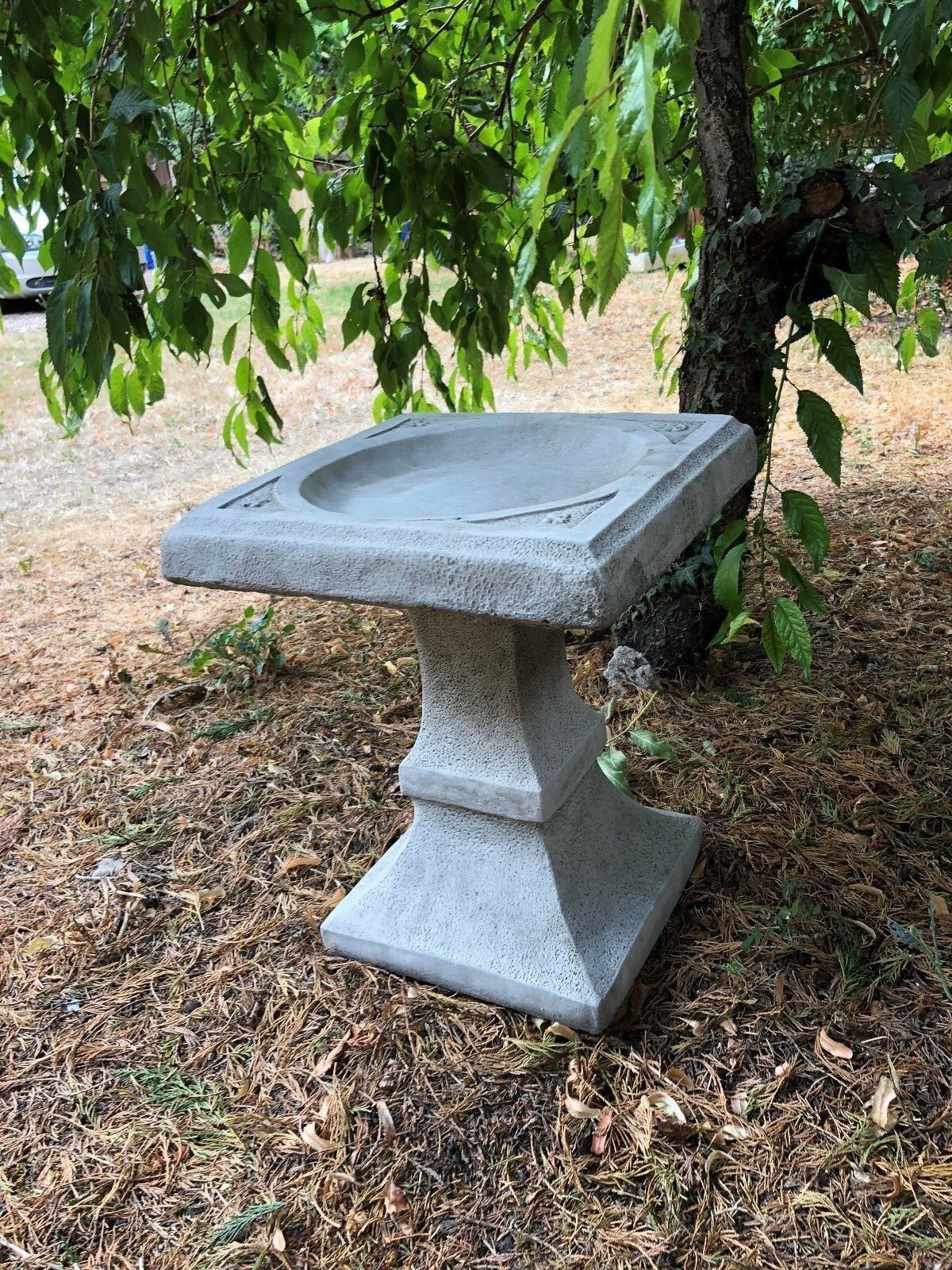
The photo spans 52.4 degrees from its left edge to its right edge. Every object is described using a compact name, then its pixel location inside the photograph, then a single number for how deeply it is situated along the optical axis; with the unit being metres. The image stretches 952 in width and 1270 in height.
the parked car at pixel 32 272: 8.49
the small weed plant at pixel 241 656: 2.59
